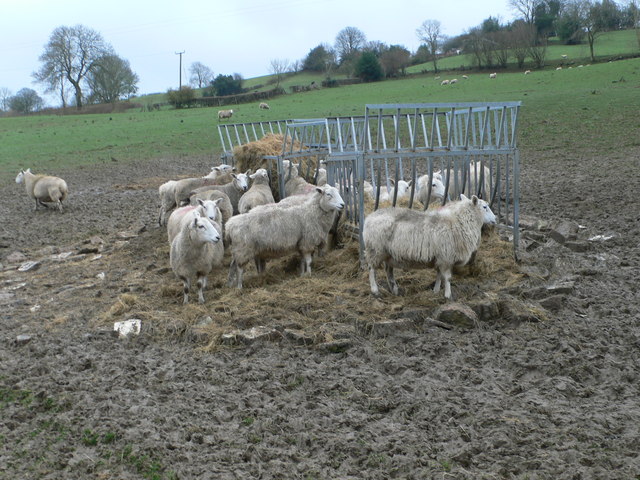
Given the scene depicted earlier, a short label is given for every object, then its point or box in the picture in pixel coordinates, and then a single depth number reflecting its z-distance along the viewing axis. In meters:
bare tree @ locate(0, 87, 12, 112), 81.44
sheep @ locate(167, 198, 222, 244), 9.61
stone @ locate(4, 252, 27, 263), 11.85
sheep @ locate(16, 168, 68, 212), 17.03
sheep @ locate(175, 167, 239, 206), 13.37
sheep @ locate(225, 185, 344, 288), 8.96
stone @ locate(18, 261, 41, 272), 10.98
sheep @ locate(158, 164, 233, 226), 13.45
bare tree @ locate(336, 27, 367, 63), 81.75
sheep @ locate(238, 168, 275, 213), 11.06
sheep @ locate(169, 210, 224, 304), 8.41
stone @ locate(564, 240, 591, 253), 9.66
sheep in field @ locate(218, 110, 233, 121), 41.14
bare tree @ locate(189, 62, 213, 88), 93.75
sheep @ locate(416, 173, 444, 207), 11.88
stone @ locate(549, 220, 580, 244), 10.09
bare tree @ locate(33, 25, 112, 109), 67.19
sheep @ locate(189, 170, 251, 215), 12.42
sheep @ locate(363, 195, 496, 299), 7.74
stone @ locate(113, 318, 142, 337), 7.30
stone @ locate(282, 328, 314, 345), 6.81
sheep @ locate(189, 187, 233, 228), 11.40
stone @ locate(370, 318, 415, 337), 6.89
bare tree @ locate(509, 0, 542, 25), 73.69
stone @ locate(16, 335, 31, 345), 7.27
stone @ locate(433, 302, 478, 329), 6.97
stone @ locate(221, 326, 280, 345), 6.85
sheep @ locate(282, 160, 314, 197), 11.81
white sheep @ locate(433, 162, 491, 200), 9.52
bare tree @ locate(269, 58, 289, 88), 77.38
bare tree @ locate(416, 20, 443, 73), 72.87
